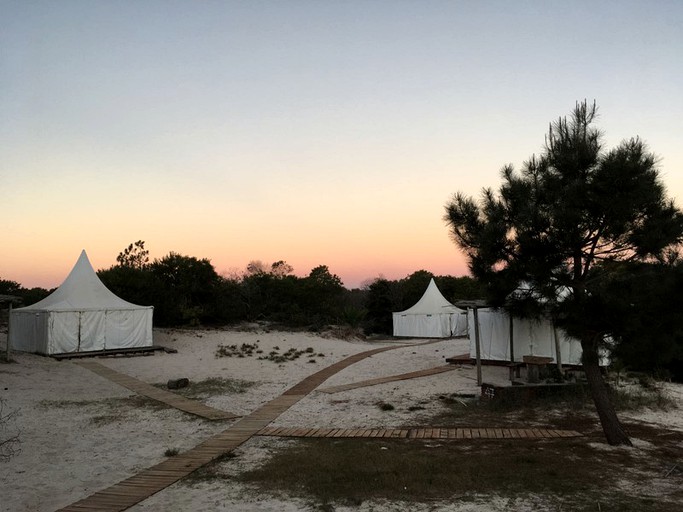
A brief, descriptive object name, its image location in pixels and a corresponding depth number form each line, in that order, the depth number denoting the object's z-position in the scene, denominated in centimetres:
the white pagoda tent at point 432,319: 3150
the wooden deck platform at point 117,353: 1856
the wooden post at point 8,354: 1600
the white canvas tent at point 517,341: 1561
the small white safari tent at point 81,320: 1888
